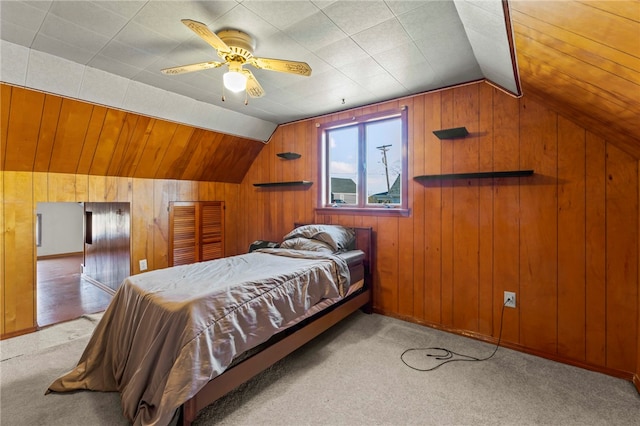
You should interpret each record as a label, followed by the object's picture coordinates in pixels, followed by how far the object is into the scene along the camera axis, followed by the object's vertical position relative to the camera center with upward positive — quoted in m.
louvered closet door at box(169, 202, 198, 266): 3.89 -0.30
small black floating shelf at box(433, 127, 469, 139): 2.57 +0.72
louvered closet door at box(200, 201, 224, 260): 4.21 -0.27
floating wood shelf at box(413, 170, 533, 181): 2.36 +0.32
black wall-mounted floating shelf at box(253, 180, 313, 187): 3.75 +0.39
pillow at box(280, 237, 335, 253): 2.97 -0.36
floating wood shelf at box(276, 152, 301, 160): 3.83 +0.77
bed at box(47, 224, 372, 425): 1.48 -0.72
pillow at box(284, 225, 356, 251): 3.06 -0.26
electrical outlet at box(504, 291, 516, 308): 2.50 -0.77
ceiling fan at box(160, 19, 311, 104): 1.90 +1.02
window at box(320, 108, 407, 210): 3.20 +0.60
